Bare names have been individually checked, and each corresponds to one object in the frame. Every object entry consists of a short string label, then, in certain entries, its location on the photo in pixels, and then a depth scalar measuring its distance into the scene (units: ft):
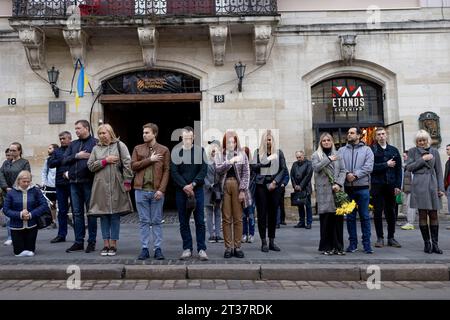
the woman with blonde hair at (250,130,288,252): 24.22
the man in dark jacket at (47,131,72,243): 26.21
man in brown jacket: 22.22
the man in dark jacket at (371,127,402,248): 25.62
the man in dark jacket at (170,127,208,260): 22.03
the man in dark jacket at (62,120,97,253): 24.14
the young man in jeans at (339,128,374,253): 23.97
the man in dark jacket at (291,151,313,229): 35.40
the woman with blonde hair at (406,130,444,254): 23.84
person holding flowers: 23.41
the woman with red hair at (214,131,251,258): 22.71
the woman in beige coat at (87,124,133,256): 22.89
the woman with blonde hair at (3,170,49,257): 23.61
